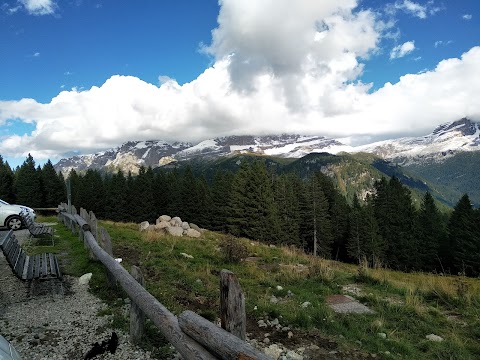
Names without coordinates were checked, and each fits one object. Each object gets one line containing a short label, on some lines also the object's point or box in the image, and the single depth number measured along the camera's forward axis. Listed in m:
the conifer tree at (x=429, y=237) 53.44
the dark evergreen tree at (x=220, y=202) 63.39
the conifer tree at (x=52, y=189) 74.25
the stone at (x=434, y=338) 6.42
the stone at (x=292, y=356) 5.24
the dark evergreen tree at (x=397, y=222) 53.12
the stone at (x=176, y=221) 25.02
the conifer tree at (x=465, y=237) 46.88
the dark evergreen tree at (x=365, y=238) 51.48
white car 19.48
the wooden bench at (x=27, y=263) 8.24
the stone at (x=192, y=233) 21.99
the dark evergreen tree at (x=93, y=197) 72.81
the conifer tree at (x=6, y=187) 74.82
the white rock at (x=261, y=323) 6.75
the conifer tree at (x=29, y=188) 71.50
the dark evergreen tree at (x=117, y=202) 70.31
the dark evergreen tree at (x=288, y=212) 56.47
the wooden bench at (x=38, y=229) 14.57
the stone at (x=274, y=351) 5.39
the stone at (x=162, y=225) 23.12
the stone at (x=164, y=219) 26.50
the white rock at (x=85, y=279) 9.42
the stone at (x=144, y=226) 22.66
